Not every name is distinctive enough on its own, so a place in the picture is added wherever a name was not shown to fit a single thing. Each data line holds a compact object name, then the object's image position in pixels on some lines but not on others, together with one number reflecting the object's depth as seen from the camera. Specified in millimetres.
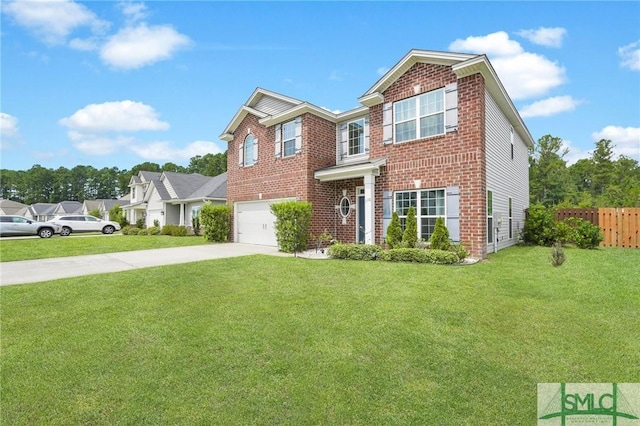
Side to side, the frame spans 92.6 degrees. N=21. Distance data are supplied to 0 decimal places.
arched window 16802
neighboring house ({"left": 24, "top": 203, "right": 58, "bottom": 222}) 62131
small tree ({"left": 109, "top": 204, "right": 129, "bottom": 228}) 30203
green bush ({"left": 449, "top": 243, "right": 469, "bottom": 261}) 8844
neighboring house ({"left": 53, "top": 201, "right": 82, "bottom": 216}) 58406
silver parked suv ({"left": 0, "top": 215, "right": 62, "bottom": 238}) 20234
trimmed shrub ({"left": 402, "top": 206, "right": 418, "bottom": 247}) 10008
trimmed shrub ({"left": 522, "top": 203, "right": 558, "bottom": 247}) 12930
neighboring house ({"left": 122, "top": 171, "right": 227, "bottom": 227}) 24141
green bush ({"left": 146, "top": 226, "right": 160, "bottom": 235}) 24859
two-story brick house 9750
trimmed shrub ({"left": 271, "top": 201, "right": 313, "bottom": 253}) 12102
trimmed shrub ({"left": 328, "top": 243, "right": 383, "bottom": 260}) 9820
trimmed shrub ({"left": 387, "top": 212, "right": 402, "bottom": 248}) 10445
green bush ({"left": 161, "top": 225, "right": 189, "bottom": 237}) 22547
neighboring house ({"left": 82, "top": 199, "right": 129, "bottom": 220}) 48044
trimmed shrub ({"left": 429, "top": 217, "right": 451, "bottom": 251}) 9438
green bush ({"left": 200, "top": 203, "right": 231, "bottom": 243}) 16797
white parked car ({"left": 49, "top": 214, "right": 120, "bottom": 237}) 24094
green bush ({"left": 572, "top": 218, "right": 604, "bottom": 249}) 11633
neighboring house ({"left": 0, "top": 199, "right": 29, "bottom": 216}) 69194
